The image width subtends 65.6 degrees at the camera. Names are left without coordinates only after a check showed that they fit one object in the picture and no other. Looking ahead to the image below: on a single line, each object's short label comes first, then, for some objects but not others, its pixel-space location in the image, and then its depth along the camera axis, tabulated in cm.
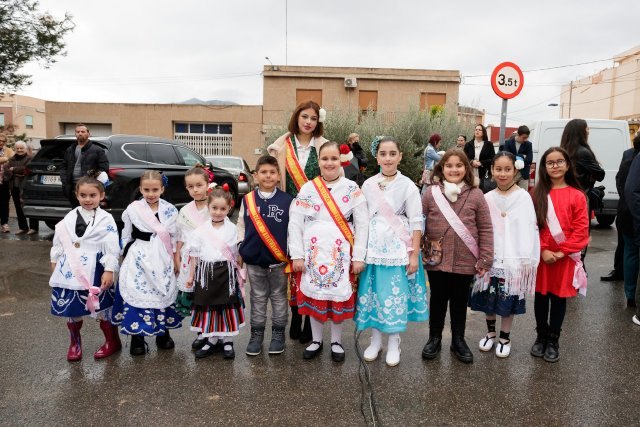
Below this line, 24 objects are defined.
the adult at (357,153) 937
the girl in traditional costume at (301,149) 405
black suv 822
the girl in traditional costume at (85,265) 358
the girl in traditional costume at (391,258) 354
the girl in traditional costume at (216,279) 367
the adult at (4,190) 884
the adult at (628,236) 518
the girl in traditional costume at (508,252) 365
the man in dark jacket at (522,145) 874
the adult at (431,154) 951
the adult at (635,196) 446
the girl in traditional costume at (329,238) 354
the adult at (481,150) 970
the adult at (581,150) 522
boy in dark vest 368
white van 976
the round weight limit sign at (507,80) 714
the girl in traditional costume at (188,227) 377
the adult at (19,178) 885
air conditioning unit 2564
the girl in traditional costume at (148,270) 367
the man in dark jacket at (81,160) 747
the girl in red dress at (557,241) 368
